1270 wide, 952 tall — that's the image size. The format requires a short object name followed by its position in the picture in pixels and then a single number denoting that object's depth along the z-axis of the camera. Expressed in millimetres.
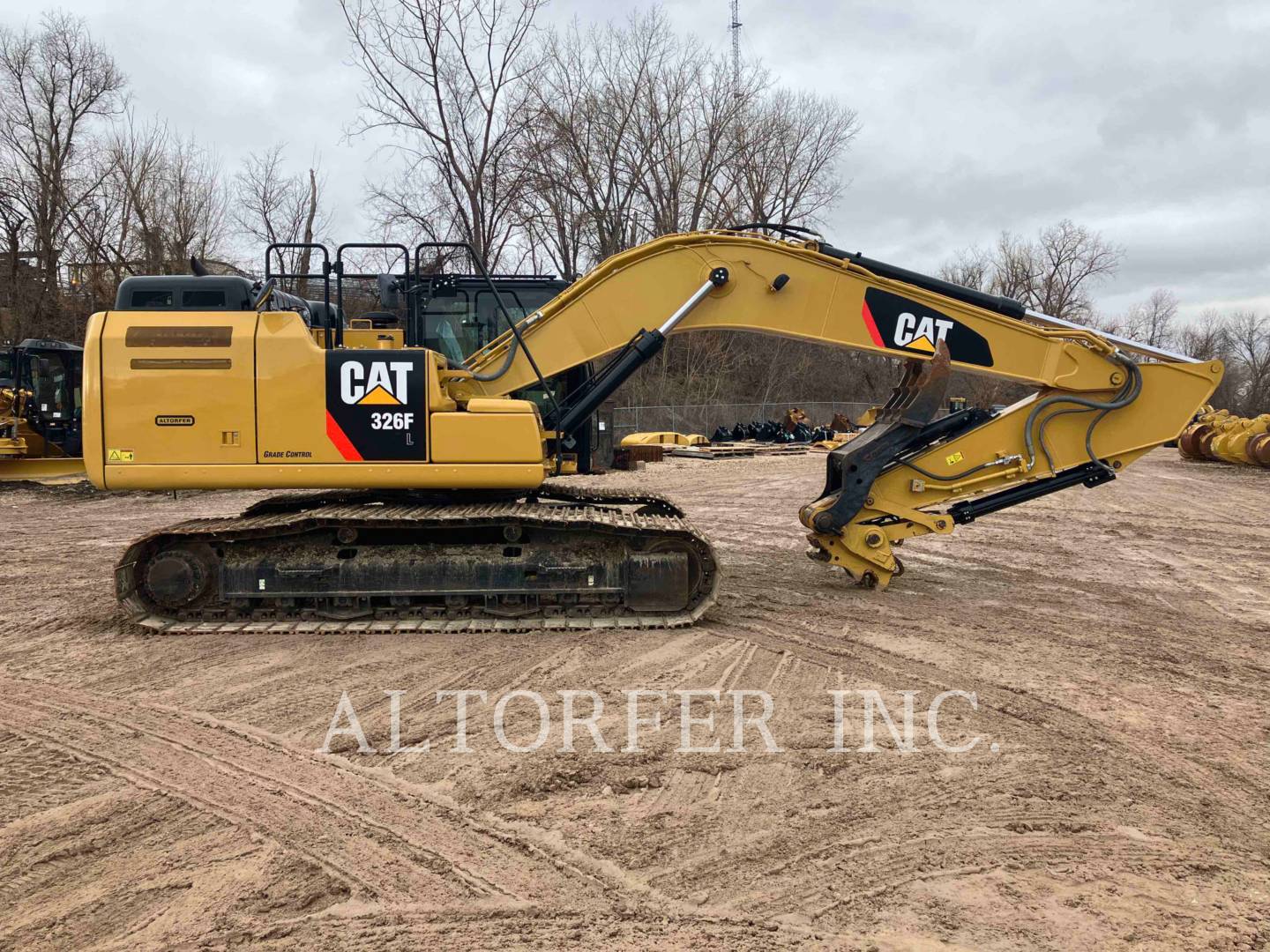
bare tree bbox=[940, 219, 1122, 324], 54500
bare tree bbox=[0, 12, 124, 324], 28219
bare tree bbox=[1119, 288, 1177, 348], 61531
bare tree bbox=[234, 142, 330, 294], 37094
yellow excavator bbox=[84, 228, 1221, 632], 5910
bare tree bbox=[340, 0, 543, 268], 26078
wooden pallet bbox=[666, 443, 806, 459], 24000
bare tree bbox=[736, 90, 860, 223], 37688
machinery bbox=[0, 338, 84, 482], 15516
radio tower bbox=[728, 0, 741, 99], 36156
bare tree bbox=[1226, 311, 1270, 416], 59194
